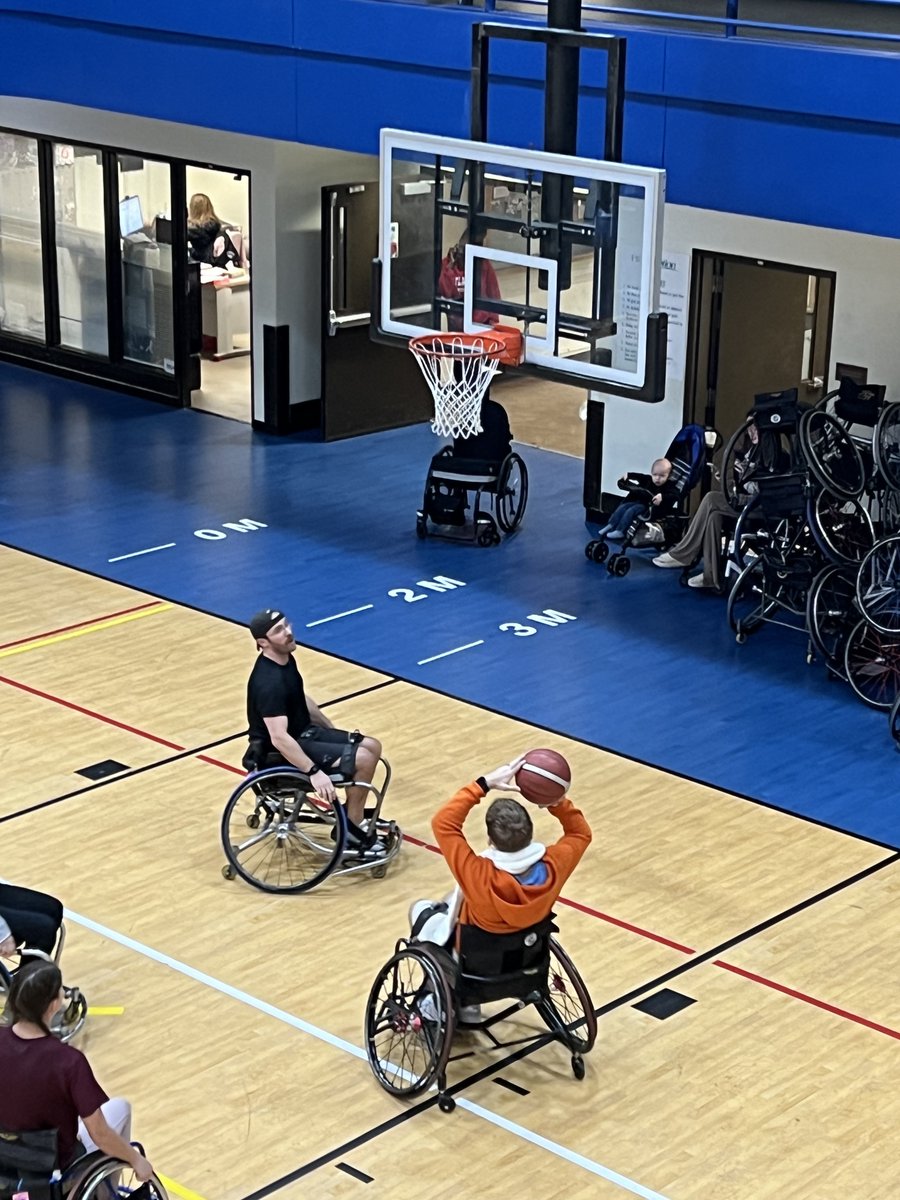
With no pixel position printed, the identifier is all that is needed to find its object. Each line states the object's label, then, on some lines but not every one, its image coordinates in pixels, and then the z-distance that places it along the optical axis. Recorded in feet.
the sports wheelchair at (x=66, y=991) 28.22
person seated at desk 71.46
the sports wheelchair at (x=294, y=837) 32.63
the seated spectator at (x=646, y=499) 49.75
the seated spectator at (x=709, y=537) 47.98
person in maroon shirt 21.06
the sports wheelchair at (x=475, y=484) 51.96
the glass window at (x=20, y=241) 70.28
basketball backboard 40.55
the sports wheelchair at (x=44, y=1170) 21.50
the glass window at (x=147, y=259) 65.62
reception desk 73.82
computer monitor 66.49
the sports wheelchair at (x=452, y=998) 26.40
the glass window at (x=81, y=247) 67.87
